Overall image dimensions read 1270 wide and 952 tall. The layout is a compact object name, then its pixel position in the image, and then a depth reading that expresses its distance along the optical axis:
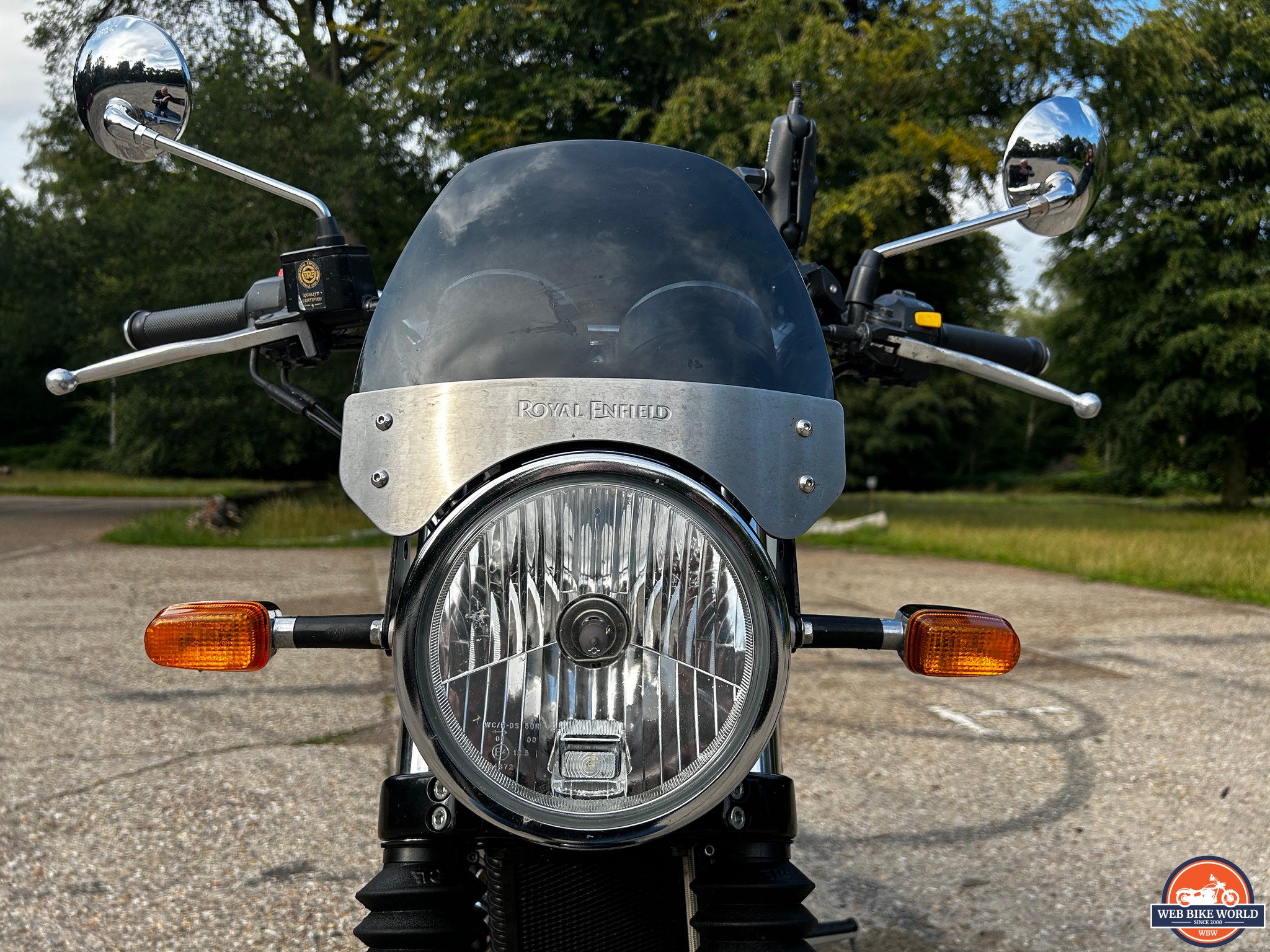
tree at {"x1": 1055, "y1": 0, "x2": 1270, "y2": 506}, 18.81
